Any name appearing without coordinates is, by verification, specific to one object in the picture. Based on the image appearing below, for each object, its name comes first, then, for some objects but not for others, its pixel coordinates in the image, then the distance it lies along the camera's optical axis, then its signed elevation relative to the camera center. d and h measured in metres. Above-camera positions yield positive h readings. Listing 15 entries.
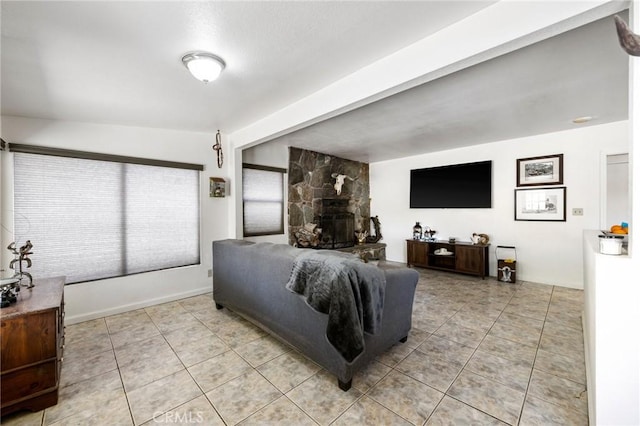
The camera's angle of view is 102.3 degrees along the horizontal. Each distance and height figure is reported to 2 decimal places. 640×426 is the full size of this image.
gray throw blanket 1.69 -0.58
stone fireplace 5.00 +0.29
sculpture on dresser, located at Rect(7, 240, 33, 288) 2.00 -0.34
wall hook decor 3.88 +0.95
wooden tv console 4.60 -0.90
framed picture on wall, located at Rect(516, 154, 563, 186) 4.10 +0.65
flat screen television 4.79 +0.48
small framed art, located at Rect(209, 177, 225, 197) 3.92 +0.38
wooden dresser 1.56 -0.90
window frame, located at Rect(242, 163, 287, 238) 4.32 +0.17
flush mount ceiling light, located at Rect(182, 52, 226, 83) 1.88 +1.10
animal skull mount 5.62 +0.65
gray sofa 1.91 -0.85
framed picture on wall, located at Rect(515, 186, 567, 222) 4.11 +0.09
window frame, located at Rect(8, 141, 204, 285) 2.69 +0.64
